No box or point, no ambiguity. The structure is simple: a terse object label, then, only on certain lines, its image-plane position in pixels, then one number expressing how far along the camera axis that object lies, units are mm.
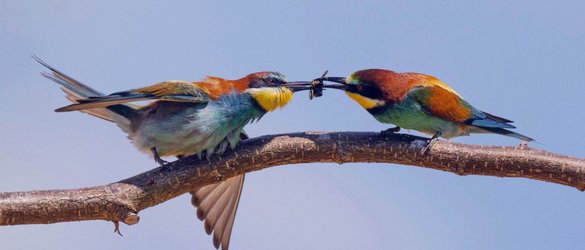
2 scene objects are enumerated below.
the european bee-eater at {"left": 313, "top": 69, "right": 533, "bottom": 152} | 8547
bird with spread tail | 8273
